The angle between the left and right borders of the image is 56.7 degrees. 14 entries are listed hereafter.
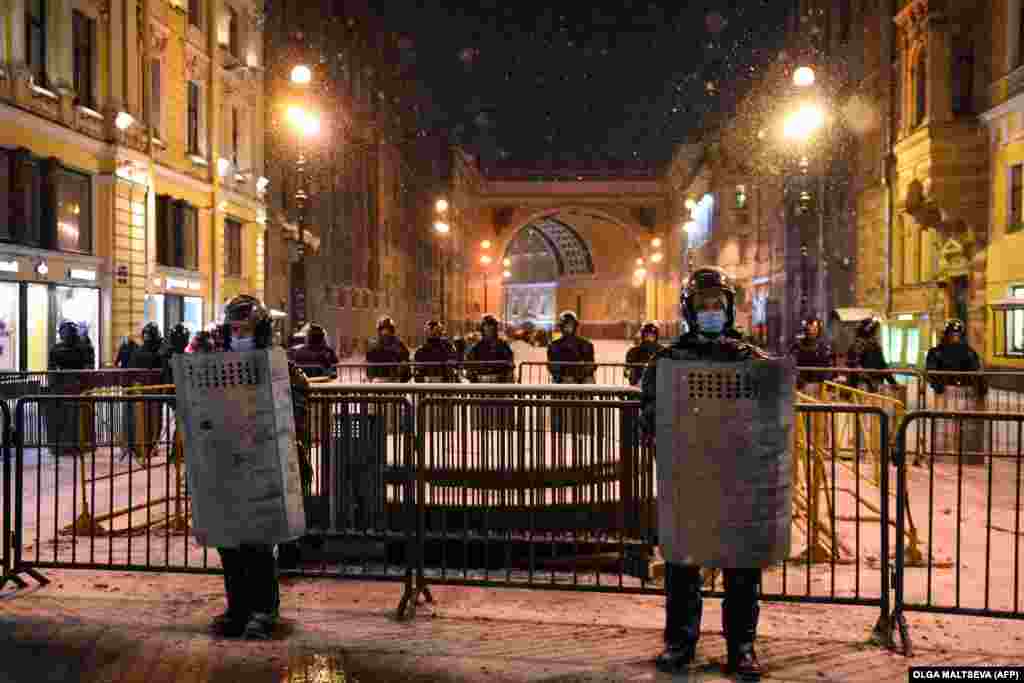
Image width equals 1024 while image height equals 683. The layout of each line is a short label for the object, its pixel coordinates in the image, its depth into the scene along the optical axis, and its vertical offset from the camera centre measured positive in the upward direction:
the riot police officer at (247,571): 5.29 -1.35
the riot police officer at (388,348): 15.38 -0.31
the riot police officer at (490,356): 14.45 -0.42
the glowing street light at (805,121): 15.58 +3.48
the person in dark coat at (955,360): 12.80 -0.39
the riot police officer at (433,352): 14.97 -0.38
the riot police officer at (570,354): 14.38 -0.37
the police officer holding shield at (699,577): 4.70 -1.24
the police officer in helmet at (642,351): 14.29 -0.33
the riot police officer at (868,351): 14.76 -0.30
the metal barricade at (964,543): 5.29 -1.74
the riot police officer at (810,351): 15.76 -0.33
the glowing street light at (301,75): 16.72 +4.49
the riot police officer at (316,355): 13.46 -0.36
